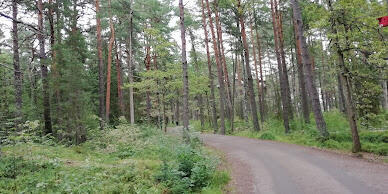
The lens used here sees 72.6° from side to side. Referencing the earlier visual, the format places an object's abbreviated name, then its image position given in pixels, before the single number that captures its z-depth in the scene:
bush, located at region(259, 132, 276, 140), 15.29
